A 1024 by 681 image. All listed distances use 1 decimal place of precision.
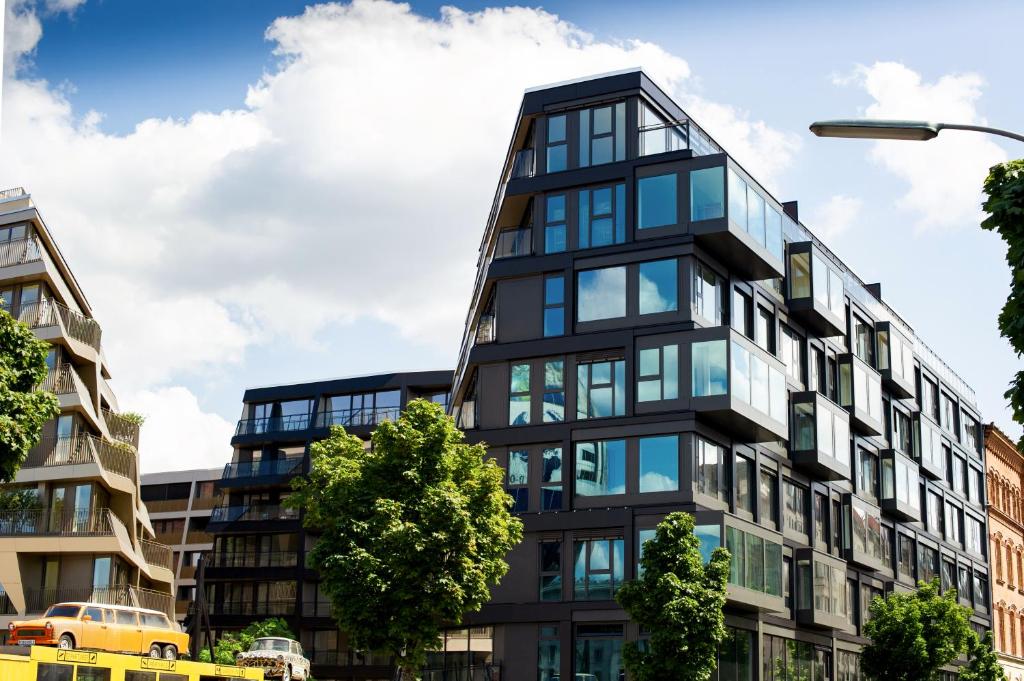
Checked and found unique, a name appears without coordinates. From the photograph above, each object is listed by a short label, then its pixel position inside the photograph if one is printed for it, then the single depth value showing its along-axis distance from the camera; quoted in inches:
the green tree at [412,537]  1631.4
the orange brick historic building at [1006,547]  3462.1
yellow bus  907.4
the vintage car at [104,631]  1433.3
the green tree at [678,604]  1571.1
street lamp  570.3
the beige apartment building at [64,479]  2166.6
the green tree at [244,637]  2632.9
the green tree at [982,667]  2559.1
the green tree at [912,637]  2262.6
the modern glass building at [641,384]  1913.1
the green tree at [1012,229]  775.1
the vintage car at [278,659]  1791.3
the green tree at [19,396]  1179.9
